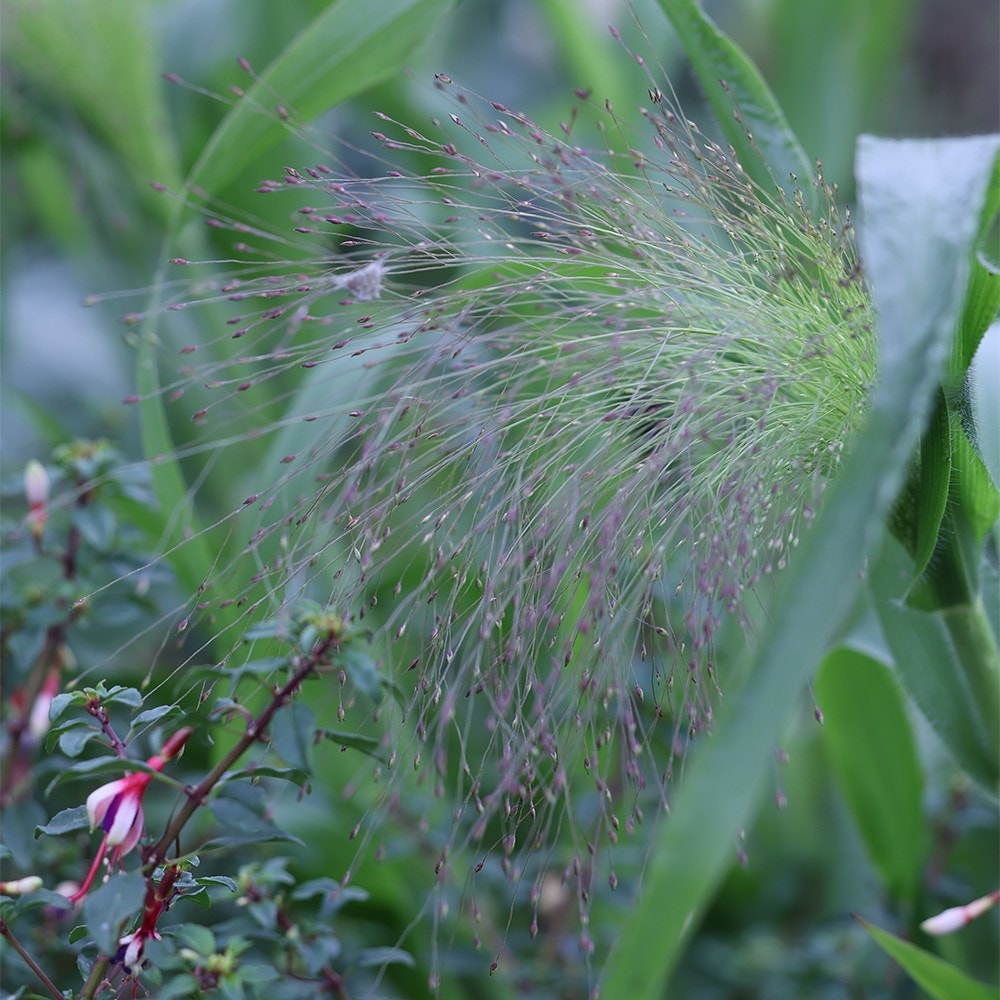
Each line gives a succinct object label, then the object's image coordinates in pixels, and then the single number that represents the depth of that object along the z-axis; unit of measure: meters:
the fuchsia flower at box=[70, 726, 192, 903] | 1.27
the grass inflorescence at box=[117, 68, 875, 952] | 1.30
